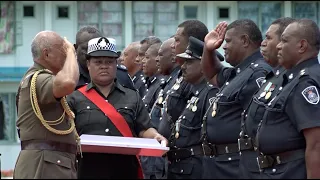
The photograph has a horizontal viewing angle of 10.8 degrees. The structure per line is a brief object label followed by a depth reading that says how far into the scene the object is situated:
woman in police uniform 16.04
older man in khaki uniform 14.44
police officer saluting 16.06
